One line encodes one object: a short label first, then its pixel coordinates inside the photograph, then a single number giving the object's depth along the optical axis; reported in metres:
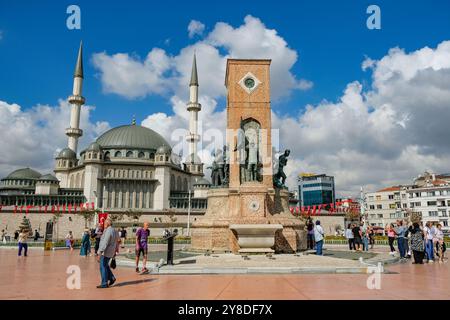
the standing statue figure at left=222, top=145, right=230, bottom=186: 20.25
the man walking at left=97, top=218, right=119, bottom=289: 8.62
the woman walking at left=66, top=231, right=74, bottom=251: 25.20
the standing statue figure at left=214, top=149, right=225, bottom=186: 20.53
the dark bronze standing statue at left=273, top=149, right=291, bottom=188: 20.20
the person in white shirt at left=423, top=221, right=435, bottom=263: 15.20
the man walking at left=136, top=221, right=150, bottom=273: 11.67
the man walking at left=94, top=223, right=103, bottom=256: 18.02
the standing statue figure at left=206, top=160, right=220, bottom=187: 20.78
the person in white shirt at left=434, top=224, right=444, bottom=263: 14.98
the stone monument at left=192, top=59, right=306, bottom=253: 17.61
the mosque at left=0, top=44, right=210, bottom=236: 71.44
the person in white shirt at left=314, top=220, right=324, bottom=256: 16.69
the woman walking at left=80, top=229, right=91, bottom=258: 18.83
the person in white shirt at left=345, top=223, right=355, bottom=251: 21.44
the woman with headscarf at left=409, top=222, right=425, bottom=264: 13.97
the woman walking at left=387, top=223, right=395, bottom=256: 17.98
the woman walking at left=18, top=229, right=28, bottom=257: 18.43
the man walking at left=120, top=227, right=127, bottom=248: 26.61
